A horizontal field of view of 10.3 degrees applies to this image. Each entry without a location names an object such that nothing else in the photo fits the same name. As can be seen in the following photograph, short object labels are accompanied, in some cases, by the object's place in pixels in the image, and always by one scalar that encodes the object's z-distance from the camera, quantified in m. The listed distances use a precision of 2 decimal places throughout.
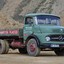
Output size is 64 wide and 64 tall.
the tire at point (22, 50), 20.16
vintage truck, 16.97
